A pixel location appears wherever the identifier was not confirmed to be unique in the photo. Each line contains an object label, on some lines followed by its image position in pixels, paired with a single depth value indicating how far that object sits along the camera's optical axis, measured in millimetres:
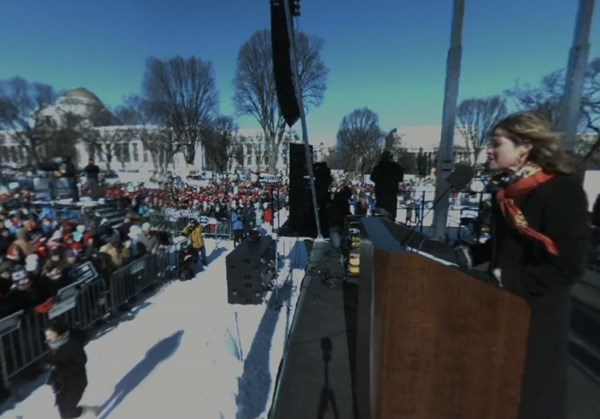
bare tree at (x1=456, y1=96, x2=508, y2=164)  44375
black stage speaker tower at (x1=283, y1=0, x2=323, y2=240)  5349
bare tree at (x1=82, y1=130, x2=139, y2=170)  40312
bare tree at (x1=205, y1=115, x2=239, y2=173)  43312
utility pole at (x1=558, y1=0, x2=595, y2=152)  6531
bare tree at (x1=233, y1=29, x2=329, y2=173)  30344
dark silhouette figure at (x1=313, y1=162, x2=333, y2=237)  10914
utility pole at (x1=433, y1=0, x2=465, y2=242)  7223
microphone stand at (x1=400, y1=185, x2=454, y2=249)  2085
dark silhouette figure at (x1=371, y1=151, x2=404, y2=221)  8592
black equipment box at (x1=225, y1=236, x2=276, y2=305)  8086
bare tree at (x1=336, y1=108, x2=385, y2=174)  49500
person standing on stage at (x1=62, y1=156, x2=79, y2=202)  18344
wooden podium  1563
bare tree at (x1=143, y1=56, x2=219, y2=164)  37719
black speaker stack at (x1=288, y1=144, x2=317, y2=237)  10260
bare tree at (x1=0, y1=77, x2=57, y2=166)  25109
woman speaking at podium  1362
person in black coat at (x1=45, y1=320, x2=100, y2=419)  3988
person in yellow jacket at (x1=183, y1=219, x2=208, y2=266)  11211
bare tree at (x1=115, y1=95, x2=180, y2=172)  40062
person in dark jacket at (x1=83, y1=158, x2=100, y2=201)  20047
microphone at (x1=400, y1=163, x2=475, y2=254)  2205
